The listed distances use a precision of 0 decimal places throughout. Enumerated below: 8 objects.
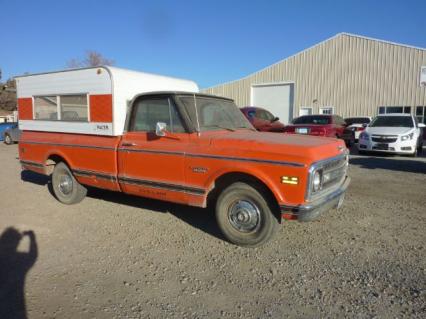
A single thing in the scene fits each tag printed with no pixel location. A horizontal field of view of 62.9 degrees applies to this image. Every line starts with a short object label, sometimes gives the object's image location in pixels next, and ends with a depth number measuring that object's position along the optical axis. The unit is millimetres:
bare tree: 50672
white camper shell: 5461
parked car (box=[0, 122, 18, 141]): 24100
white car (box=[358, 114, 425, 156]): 12234
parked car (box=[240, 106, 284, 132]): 14102
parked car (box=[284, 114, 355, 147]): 13086
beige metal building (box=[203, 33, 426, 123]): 24234
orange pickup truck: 3939
